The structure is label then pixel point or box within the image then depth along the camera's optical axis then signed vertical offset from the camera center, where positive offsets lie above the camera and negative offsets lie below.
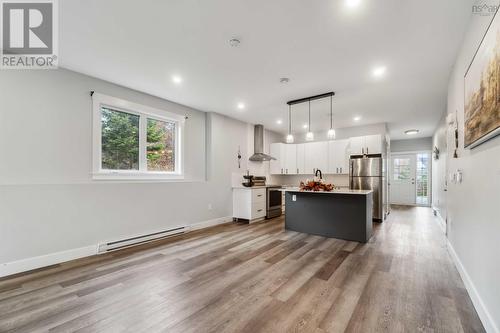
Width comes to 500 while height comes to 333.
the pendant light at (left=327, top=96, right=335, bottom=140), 3.94 +0.57
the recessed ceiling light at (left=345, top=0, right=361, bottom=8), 1.92 +1.40
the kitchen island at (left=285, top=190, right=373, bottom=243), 3.94 -0.88
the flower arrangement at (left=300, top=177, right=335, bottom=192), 4.32 -0.37
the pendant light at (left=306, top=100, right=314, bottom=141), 4.28 +0.58
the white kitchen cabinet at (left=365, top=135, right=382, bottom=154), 5.82 +0.60
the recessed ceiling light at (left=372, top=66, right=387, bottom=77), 3.12 +1.35
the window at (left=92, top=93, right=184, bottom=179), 3.58 +0.46
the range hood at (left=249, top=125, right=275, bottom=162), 6.59 +0.72
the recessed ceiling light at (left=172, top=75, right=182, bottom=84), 3.45 +1.36
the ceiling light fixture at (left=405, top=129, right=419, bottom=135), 7.18 +1.15
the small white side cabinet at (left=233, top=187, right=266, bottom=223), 5.54 -0.92
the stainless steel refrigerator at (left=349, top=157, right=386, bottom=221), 5.68 -0.28
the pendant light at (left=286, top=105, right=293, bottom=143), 4.51 +1.24
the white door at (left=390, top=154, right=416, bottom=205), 8.55 -0.47
